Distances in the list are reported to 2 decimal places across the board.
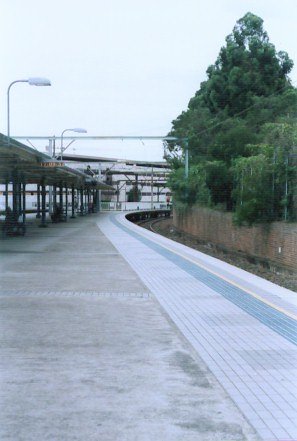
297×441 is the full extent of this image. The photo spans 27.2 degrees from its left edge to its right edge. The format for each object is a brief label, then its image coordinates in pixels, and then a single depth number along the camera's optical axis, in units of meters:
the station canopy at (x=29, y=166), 18.47
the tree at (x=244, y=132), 20.39
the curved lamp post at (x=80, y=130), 35.52
